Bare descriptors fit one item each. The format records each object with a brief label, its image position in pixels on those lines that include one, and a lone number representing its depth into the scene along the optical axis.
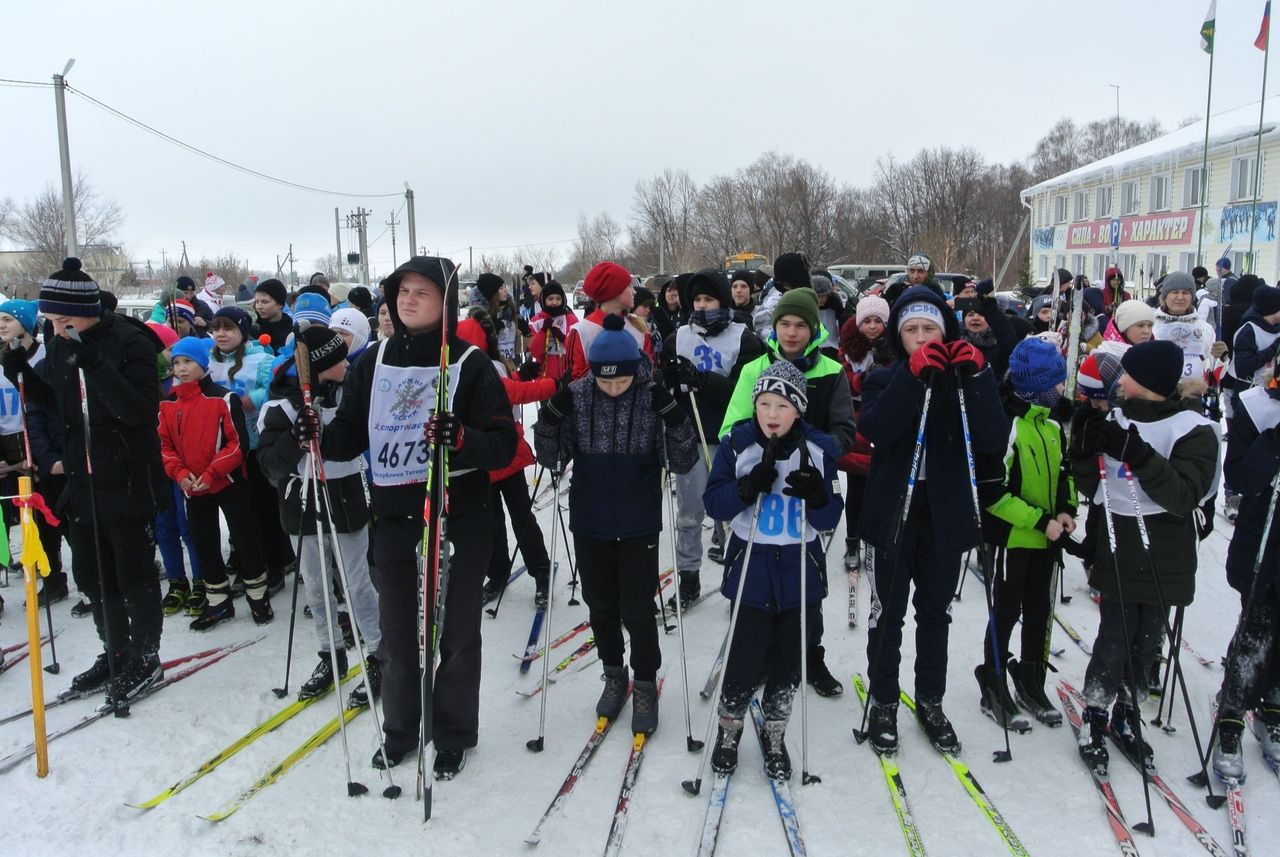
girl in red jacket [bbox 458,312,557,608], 4.97
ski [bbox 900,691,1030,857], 3.08
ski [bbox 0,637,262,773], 3.77
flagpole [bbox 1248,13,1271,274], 16.08
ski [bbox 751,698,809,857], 3.08
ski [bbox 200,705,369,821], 3.34
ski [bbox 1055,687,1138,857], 3.04
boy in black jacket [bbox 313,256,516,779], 3.48
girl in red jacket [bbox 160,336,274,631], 5.09
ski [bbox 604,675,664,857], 3.12
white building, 23.62
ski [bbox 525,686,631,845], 3.18
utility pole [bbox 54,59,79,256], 16.08
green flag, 16.64
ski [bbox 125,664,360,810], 3.46
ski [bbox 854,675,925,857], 3.09
